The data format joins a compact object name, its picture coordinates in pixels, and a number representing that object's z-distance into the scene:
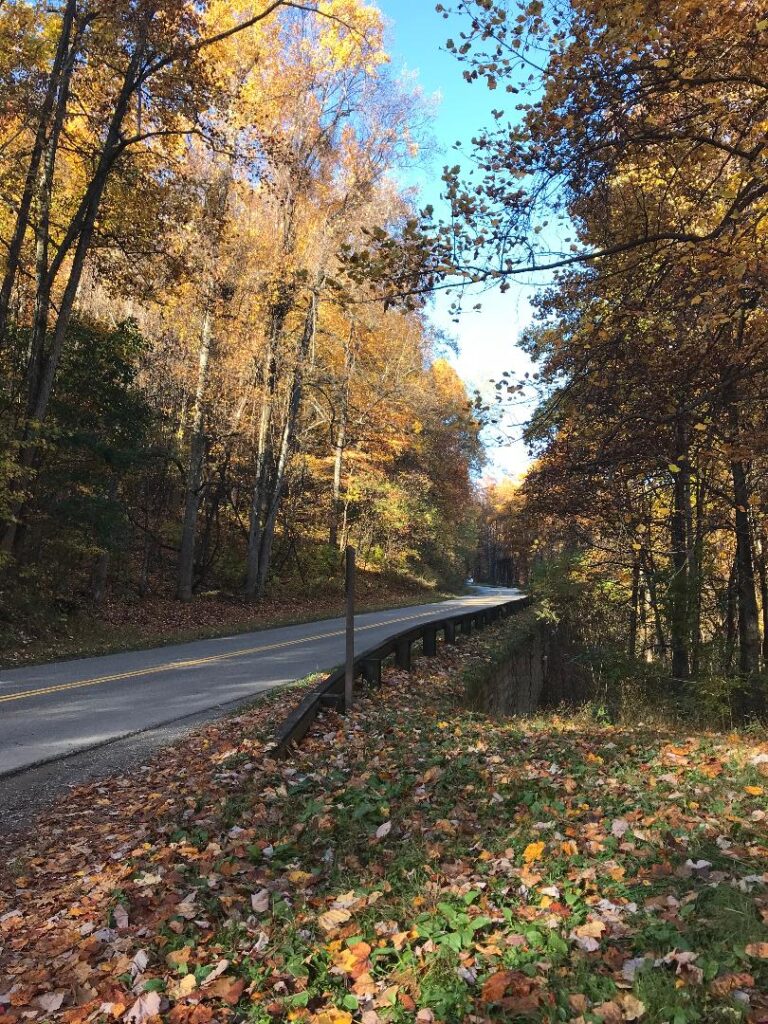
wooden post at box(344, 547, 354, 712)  7.72
